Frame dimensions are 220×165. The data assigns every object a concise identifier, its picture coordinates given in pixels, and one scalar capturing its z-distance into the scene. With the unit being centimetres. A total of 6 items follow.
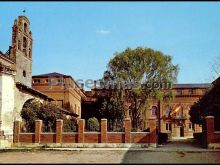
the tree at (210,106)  2820
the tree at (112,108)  4428
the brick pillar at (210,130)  2339
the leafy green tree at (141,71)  4056
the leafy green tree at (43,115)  2770
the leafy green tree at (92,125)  2997
